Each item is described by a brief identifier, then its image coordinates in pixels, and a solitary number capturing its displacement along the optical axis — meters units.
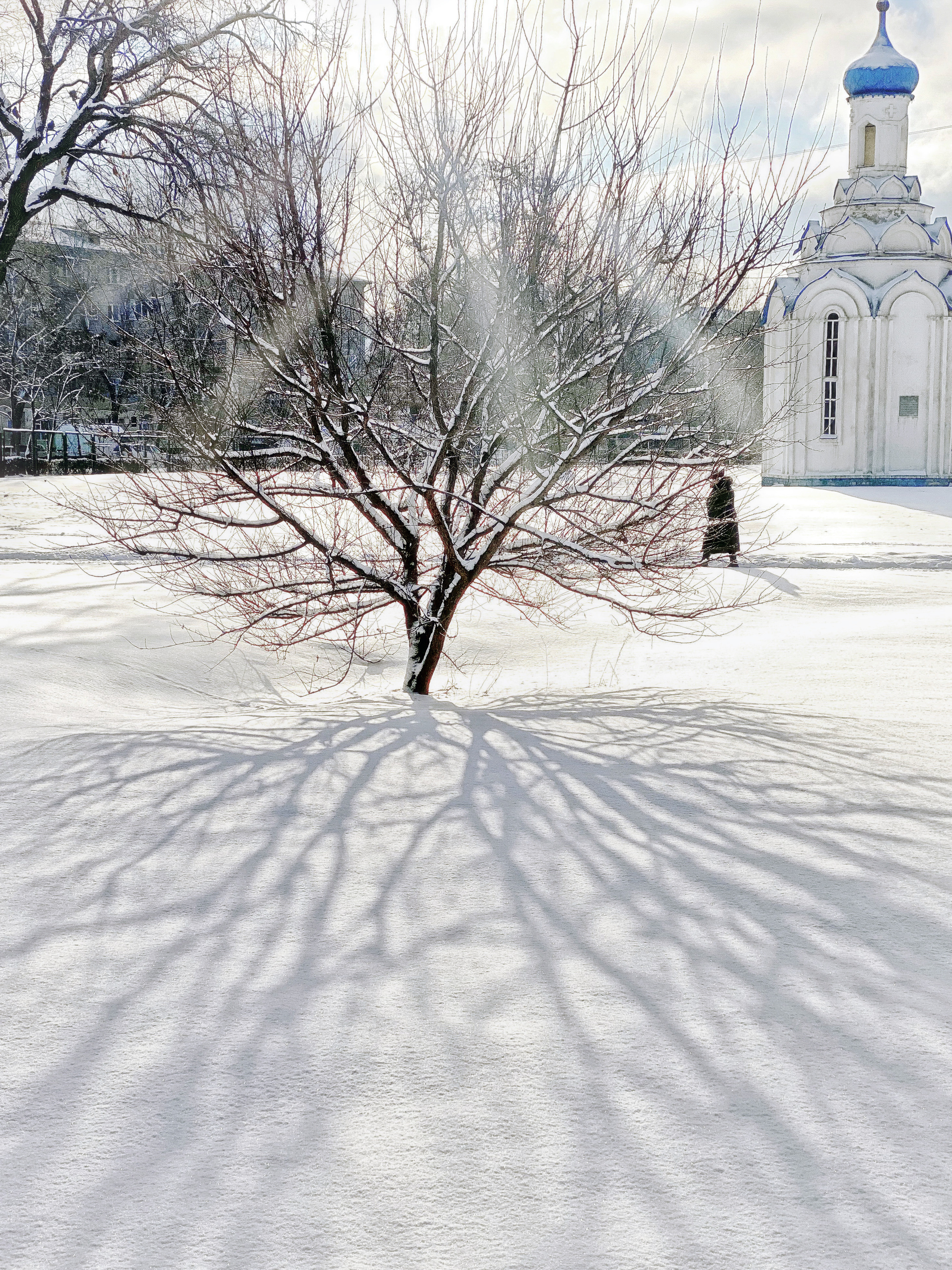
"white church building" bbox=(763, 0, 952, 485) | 32.53
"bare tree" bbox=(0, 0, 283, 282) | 11.84
